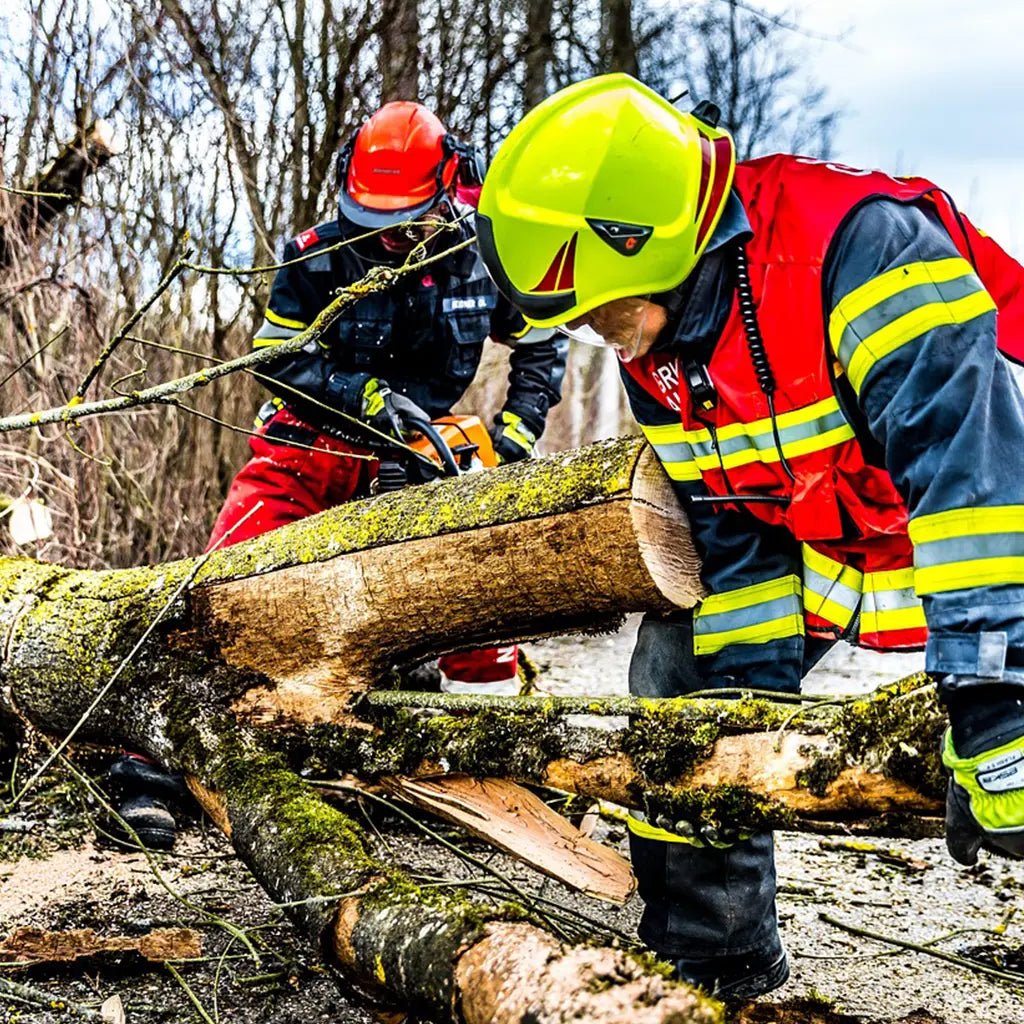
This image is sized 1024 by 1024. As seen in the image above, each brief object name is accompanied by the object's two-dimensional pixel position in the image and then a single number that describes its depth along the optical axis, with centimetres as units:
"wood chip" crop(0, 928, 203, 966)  220
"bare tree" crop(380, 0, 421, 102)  594
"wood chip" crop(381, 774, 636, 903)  215
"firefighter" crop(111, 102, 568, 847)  342
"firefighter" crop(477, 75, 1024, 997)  152
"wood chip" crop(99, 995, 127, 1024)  202
